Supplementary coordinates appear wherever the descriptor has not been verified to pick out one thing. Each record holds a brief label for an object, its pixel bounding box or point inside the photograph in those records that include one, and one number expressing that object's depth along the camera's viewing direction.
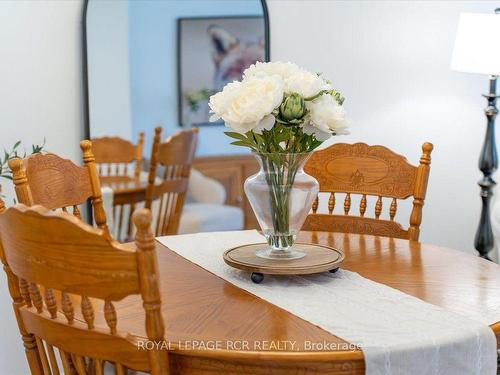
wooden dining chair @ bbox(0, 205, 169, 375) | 1.36
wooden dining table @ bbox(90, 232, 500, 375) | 1.48
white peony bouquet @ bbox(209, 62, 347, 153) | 1.80
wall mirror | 3.38
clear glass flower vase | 1.92
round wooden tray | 1.88
